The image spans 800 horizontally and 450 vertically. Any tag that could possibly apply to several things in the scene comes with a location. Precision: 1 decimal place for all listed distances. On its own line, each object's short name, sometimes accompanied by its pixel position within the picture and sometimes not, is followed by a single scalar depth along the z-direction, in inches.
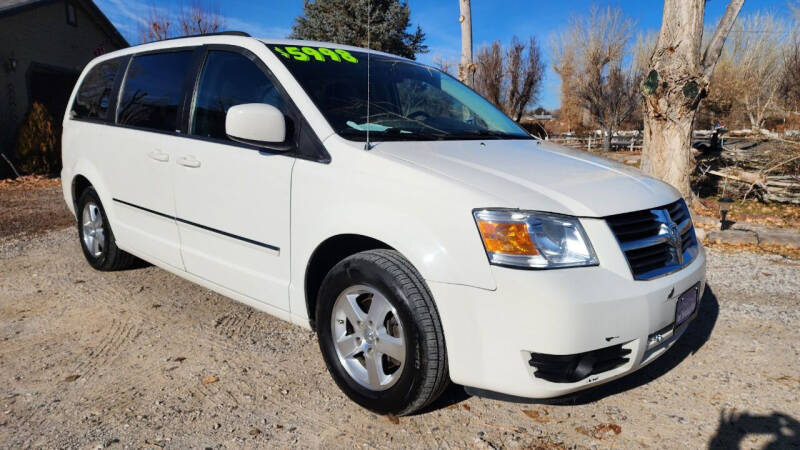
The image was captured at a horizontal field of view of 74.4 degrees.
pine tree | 882.8
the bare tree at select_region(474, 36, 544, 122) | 1305.4
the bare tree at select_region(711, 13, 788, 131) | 1424.7
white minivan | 82.0
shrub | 474.9
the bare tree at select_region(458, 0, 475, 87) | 462.6
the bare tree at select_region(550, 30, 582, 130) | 1520.7
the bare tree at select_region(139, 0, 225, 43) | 849.5
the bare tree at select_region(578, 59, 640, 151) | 1240.2
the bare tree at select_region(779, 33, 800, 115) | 974.1
